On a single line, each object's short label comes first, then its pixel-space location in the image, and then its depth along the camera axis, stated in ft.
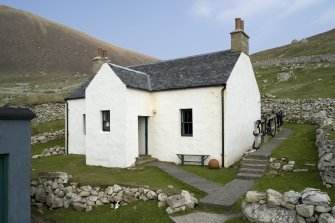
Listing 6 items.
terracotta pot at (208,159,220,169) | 53.31
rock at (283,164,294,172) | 45.47
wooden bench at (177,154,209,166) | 56.18
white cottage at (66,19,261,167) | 55.88
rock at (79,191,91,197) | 41.50
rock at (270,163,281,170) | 46.67
